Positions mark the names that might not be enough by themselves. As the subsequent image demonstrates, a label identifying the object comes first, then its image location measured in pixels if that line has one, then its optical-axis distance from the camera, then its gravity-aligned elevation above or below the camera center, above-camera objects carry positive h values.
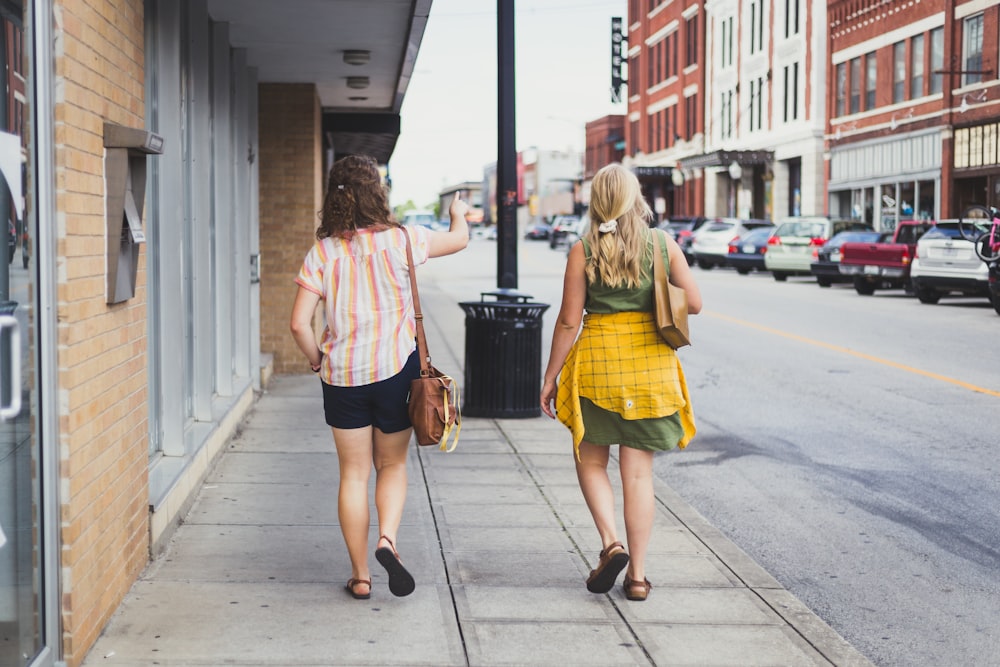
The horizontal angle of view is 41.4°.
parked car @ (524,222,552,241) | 86.75 +1.80
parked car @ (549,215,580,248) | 64.56 +1.54
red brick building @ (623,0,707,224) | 59.41 +7.82
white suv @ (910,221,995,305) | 23.06 -0.09
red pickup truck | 26.62 +0.02
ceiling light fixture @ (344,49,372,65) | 11.93 +1.86
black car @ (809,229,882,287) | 28.69 +0.07
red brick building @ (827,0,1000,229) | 34.38 +4.33
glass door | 3.77 -0.36
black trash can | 10.33 -0.75
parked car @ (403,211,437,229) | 75.53 +2.61
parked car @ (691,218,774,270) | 40.25 +0.68
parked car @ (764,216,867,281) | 32.88 +0.47
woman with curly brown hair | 5.28 -0.23
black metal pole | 10.45 +0.84
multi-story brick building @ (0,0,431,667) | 3.99 -0.12
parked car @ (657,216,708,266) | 44.00 +1.12
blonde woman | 5.41 -0.42
